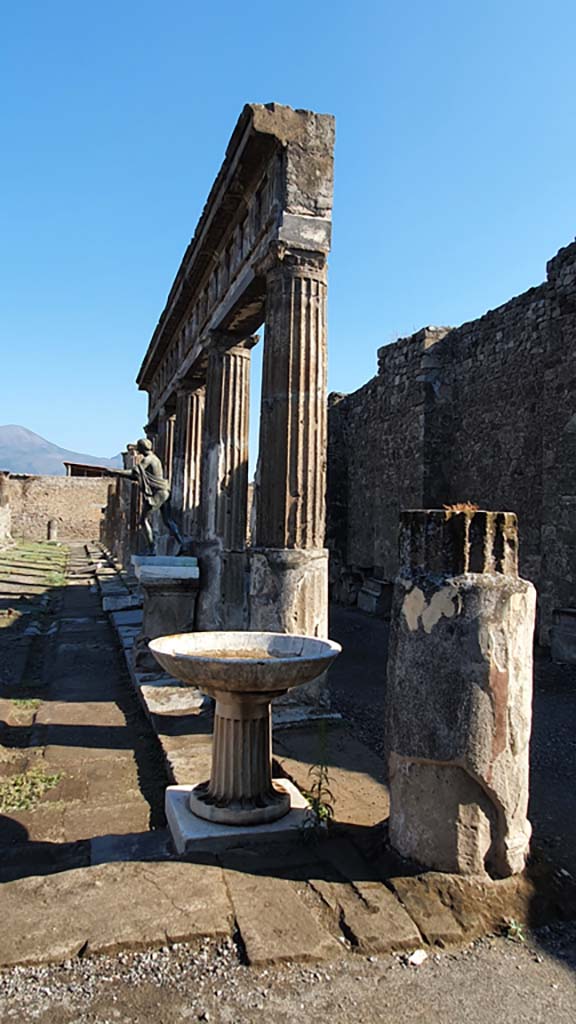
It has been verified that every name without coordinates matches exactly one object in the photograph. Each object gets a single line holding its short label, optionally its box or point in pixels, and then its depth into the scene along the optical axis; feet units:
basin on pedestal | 10.94
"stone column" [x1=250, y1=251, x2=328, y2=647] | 17.98
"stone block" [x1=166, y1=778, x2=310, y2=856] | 10.71
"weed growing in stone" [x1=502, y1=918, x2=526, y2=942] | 8.66
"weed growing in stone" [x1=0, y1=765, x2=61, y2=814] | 14.03
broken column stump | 9.50
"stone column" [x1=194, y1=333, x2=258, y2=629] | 23.11
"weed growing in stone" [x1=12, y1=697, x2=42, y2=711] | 21.09
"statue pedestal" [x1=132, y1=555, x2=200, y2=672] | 23.21
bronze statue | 30.76
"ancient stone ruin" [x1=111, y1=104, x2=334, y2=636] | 17.98
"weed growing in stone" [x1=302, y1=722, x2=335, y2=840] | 11.05
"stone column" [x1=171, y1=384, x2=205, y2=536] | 32.42
